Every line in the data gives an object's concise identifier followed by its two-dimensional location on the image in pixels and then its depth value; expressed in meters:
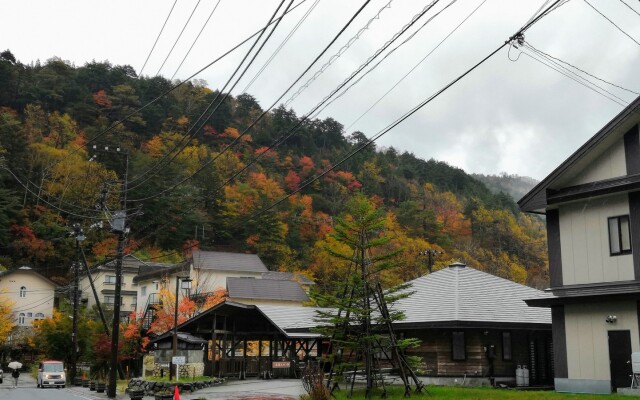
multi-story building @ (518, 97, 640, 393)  18.58
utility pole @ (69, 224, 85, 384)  37.62
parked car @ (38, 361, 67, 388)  35.72
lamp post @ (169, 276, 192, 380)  30.80
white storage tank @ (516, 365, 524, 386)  24.50
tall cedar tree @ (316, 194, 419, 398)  19.83
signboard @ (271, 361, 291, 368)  34.88
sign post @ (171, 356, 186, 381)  27.75
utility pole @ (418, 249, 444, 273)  51.70
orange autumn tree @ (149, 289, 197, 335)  40.97
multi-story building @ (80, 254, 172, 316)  66.56
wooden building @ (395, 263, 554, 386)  25.12
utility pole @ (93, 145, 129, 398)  26.75
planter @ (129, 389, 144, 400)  22.98
